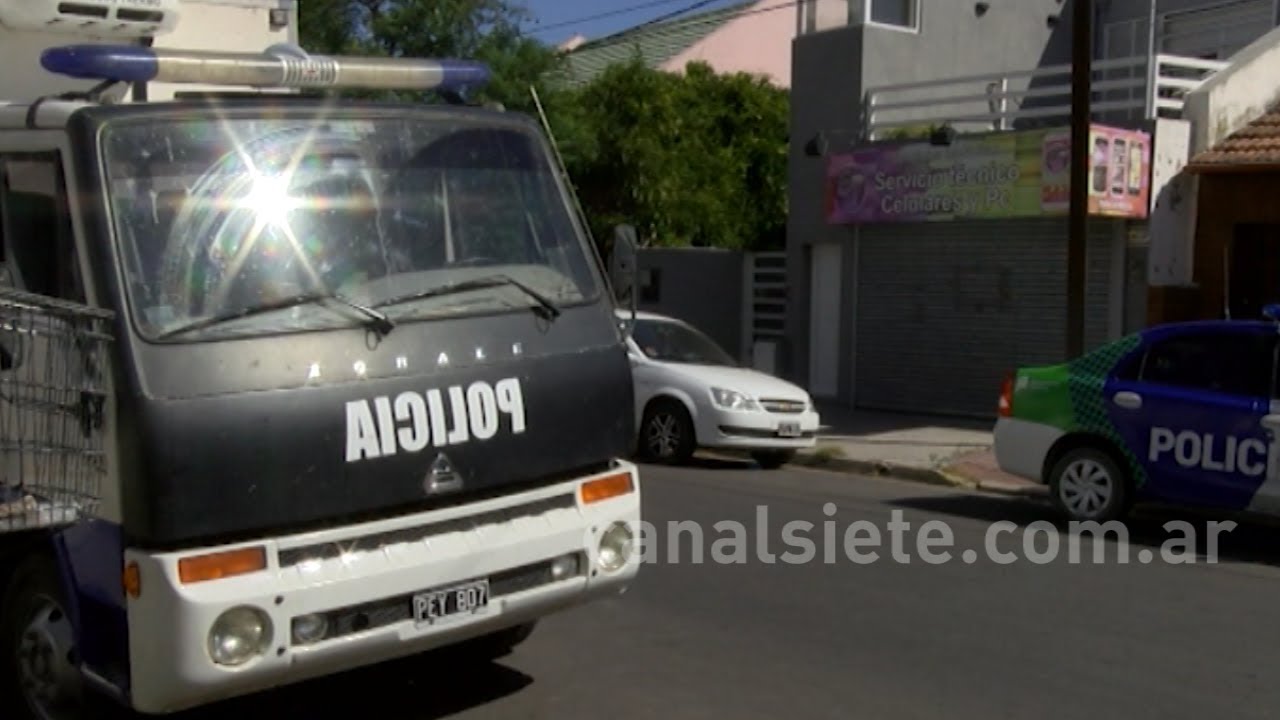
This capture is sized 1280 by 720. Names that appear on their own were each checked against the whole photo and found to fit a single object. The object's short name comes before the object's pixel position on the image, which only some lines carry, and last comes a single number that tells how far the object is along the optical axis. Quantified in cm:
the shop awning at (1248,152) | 1583
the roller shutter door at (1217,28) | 2109
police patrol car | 998
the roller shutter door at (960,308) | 1703
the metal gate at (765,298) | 2162
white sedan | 1404
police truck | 486
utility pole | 1403
